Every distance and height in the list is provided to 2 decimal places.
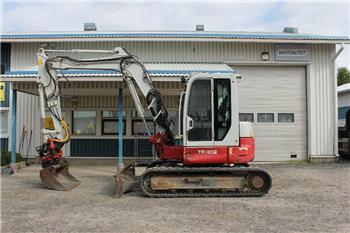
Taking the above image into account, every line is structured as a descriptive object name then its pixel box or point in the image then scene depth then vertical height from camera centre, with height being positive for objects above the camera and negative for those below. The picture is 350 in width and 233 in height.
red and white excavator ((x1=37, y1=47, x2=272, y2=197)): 9.52 -0.61
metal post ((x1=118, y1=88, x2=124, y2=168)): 13.58 +0.09
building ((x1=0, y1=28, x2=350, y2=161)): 17.06 +1.75
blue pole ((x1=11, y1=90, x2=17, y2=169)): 14.14 -0.24
